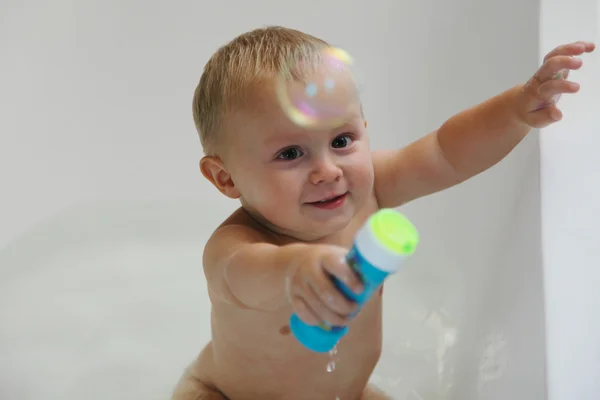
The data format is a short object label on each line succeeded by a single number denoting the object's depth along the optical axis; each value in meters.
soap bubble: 1.09
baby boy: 1.09
